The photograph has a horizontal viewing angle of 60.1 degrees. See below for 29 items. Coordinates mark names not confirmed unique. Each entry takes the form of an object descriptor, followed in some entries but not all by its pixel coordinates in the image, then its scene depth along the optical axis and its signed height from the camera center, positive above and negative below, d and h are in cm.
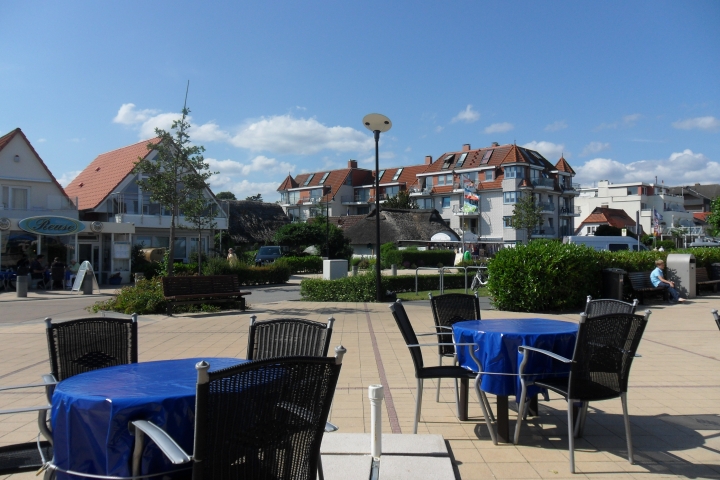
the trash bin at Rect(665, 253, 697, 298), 1894 -50
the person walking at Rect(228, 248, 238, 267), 3014 -11
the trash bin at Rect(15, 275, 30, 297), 2316 -105
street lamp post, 1702 +358
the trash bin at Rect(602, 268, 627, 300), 1599 -67
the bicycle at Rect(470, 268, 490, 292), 2230 -87
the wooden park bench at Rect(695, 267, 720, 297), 1992 -72
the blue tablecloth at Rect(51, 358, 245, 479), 284 -78
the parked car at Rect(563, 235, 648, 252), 3500 +85
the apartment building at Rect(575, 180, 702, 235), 8675 +819
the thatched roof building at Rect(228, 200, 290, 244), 5709 +340
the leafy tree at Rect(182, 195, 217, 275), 1950 +160
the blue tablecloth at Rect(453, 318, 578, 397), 508 -79
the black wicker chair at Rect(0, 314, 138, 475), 439 -64
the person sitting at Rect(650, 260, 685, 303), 1772 -72
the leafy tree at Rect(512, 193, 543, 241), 6288 +426
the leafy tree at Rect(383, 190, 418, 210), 7059 +635
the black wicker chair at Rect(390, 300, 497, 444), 529 -99
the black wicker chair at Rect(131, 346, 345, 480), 253 -71
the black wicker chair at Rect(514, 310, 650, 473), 463 -79
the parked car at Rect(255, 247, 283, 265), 4266 +13
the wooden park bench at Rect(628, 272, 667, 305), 1722 -82
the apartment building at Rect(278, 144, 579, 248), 6794 +822
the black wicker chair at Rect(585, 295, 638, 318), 571 -48
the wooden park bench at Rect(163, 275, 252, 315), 1570 -86
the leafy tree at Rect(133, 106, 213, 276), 1872 +262
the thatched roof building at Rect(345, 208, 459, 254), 5181 +250
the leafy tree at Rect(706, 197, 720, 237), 4856 +310
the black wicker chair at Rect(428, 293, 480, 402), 652 -58
